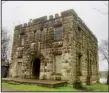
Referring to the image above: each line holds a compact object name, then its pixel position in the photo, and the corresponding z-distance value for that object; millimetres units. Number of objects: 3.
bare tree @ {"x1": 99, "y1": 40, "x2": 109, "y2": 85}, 21609
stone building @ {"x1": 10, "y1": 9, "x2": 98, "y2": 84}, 9079
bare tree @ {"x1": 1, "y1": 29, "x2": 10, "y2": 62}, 21487
